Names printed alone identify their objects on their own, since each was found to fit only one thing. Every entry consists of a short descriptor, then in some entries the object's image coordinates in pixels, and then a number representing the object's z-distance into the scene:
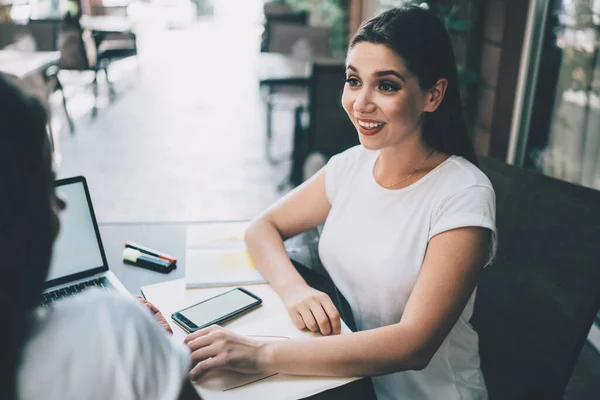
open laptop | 1.04
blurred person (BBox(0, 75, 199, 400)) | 0.43
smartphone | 0.96
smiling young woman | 0.89
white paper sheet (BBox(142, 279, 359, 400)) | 0.81
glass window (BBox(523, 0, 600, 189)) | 2.10
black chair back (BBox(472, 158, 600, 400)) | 1.02
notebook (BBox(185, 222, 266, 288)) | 1.12
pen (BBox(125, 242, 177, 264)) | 1.21
